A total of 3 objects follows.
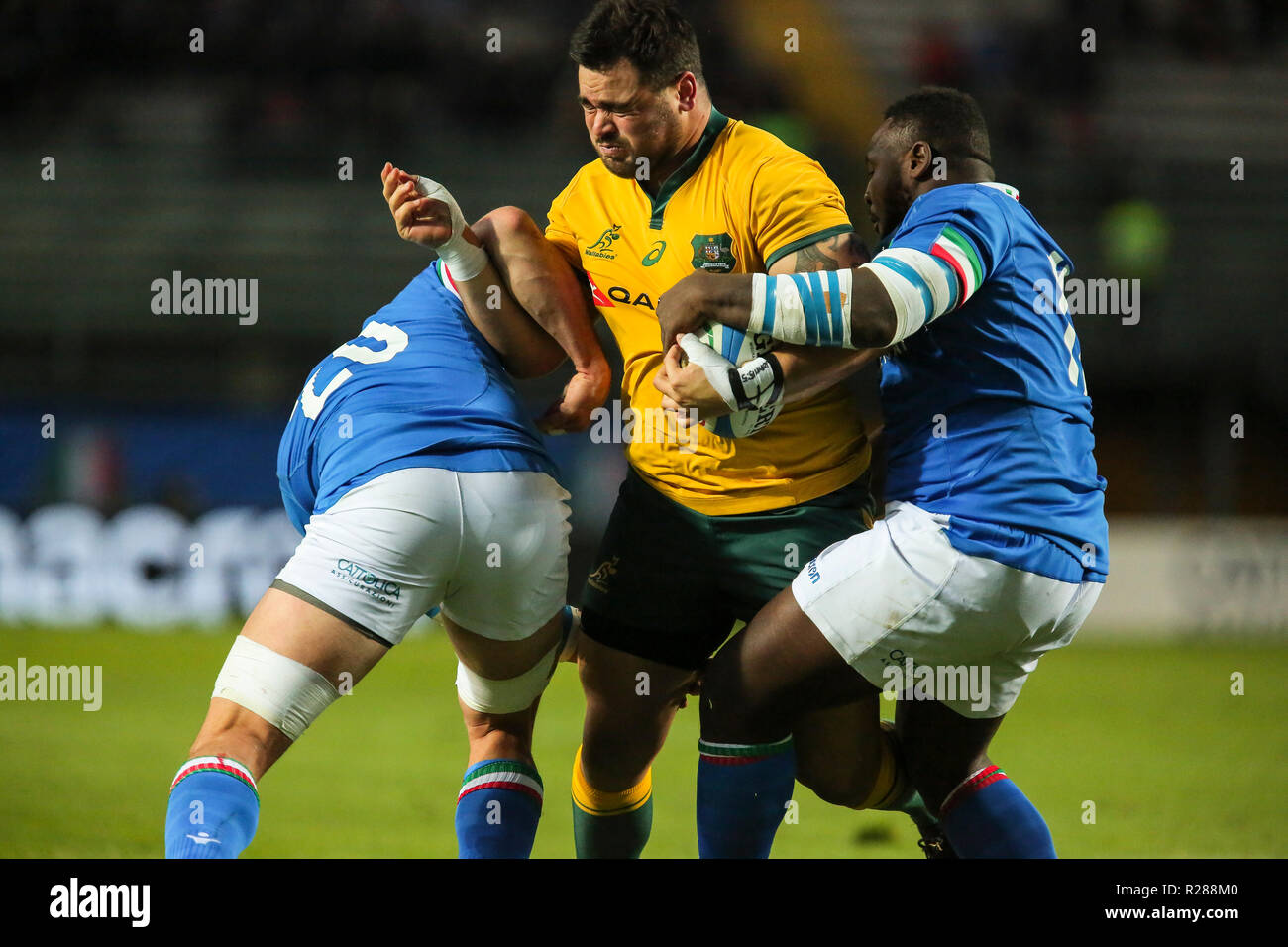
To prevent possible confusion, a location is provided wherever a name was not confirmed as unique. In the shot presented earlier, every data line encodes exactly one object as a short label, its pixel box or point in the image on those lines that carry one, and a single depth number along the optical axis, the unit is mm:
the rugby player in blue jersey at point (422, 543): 5887
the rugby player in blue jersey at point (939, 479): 5832
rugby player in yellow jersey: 6777
